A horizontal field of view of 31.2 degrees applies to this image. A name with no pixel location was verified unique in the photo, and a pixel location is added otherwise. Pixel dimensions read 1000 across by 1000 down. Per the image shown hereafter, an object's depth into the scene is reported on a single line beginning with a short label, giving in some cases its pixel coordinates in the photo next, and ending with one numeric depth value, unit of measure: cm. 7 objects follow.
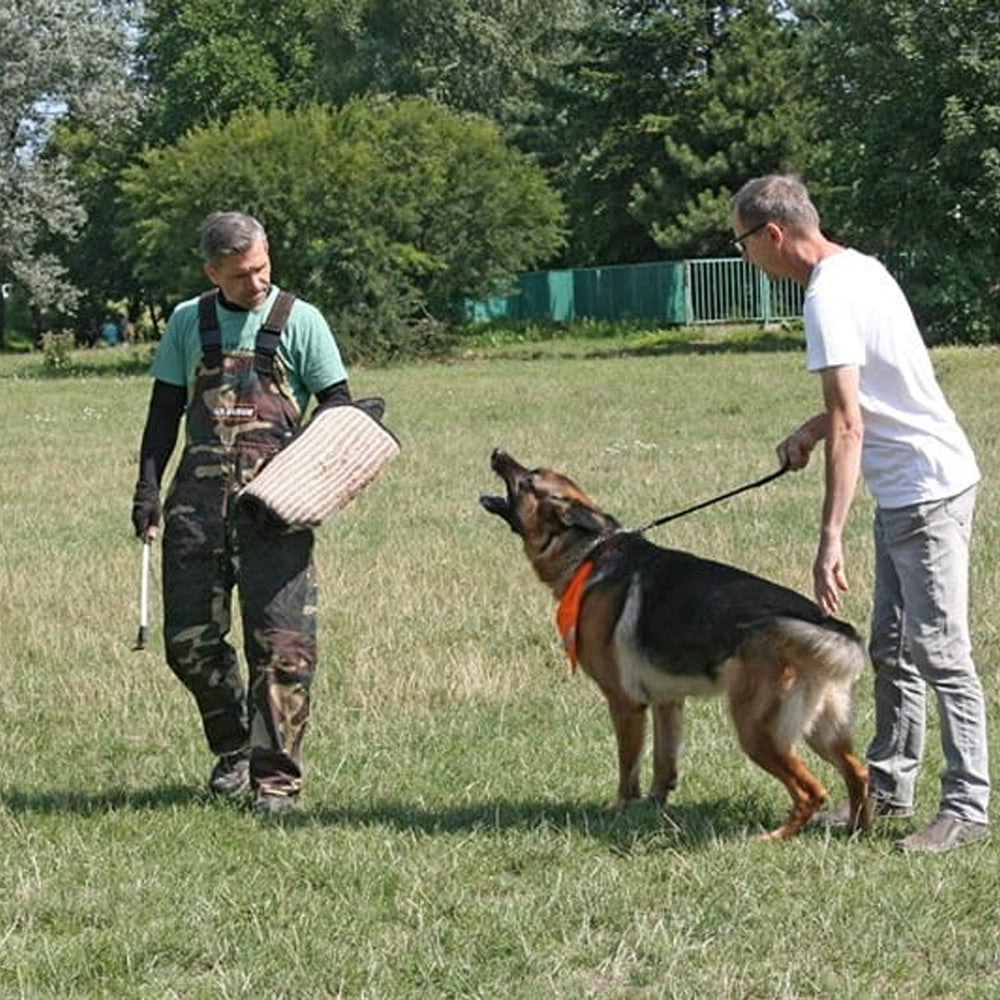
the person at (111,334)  6203
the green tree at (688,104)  4944
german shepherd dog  585
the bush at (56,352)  4288
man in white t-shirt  559
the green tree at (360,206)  3825
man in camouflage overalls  651
